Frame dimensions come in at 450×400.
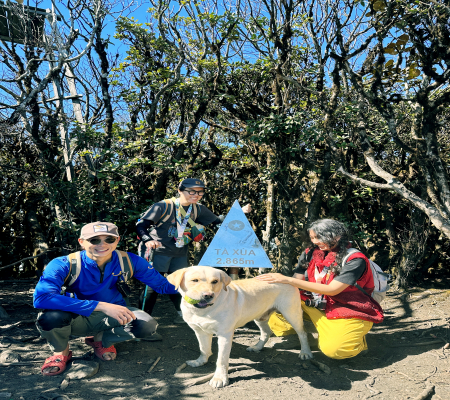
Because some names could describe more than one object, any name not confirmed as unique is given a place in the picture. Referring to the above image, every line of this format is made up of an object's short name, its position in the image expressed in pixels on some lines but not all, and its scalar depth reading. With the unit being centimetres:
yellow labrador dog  307
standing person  432
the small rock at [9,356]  348
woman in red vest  353
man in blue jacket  314
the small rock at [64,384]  298
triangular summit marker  433
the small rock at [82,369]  314
